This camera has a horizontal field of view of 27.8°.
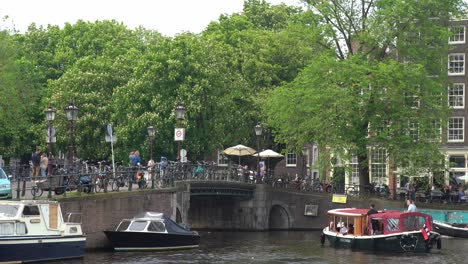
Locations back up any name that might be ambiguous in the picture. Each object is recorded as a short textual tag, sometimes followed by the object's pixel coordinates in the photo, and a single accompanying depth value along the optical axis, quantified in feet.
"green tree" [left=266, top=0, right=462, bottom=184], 205.67
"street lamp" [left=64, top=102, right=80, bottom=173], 150.20
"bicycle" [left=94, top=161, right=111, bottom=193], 147.74
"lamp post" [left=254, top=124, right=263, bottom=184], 206.69
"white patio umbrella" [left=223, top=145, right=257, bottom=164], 214.69
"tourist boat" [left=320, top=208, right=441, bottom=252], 158.71
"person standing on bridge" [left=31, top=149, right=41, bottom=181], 165.99
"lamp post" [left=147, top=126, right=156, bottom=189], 183.52
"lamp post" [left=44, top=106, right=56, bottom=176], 146.45
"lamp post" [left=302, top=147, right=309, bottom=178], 275.71
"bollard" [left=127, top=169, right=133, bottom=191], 152.97
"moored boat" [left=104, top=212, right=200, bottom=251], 147.64
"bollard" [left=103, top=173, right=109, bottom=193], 147.74
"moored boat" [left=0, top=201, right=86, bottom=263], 122.93
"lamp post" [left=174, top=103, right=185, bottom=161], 165.07
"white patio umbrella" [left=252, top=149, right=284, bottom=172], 226.79
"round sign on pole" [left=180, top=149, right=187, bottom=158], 192.21
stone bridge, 204.95
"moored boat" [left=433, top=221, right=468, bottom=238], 193.26
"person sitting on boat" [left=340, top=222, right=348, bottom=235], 165.51
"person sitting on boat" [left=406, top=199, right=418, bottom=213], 167.16
